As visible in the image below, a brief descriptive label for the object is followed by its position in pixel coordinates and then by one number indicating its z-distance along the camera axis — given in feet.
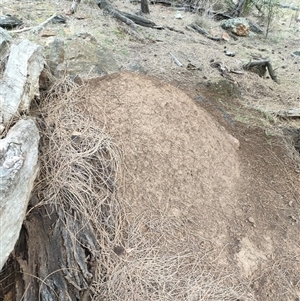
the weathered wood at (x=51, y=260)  5.61
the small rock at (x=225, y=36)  21.85
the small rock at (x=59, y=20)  15.78
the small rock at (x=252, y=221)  8.52
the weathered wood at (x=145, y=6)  21.54
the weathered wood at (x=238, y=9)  25.46
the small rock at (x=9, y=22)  14.59
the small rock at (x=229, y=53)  19.17
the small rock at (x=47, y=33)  13.91
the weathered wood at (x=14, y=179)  4.86
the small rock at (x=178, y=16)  23.48
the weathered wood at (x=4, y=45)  8.25
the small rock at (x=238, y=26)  23.21
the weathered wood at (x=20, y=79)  6.64
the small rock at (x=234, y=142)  10.17
